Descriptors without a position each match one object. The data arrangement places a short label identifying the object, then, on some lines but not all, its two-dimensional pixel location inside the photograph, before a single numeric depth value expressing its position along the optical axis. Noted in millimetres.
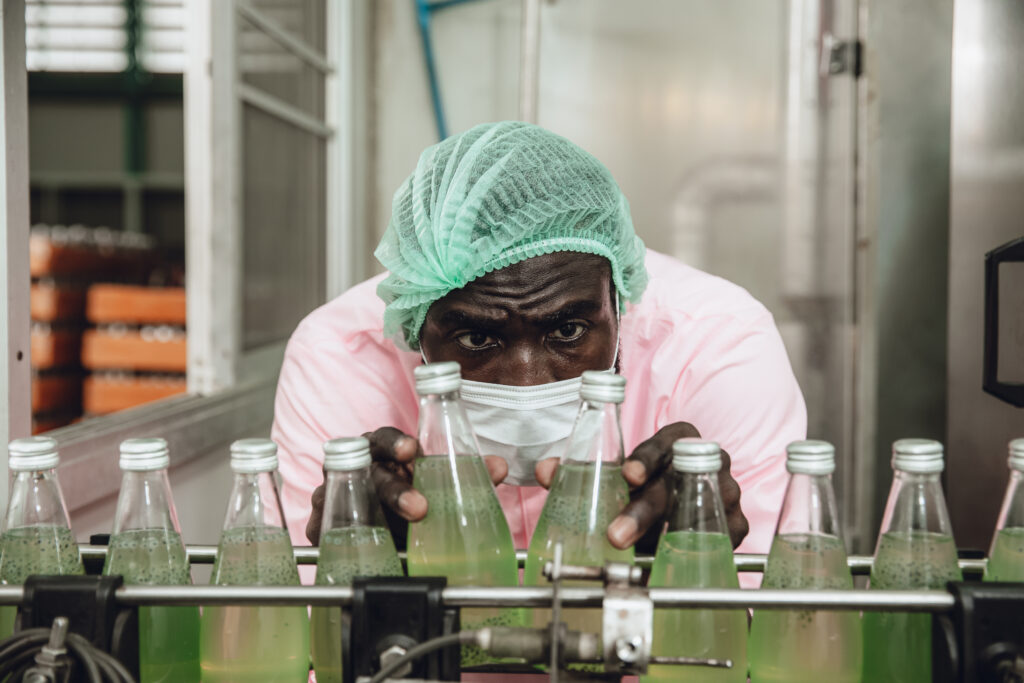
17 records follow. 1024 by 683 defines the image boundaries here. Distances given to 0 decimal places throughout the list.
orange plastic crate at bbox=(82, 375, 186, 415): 3115
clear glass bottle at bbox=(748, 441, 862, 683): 720
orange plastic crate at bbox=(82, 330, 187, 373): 3043
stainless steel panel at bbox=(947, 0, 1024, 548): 1620
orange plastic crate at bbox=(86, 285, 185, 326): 3123
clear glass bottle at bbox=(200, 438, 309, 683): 744
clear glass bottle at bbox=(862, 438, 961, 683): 726
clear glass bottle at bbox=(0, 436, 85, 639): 784
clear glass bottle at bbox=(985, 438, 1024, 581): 742
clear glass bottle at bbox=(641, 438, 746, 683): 736
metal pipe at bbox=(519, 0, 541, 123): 2627
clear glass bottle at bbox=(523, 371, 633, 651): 780
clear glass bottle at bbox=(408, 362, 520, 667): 806
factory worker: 1080
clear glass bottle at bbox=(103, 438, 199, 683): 768
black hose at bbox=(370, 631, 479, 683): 619
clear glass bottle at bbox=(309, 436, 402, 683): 762
